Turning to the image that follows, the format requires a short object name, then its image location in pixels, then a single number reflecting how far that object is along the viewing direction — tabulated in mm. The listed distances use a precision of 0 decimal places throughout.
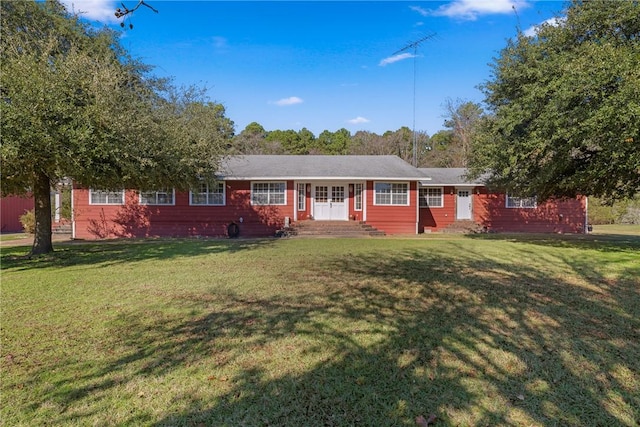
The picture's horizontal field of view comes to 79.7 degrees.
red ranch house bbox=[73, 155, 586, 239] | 18562
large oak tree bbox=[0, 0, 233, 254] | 7602
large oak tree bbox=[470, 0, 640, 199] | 9414
